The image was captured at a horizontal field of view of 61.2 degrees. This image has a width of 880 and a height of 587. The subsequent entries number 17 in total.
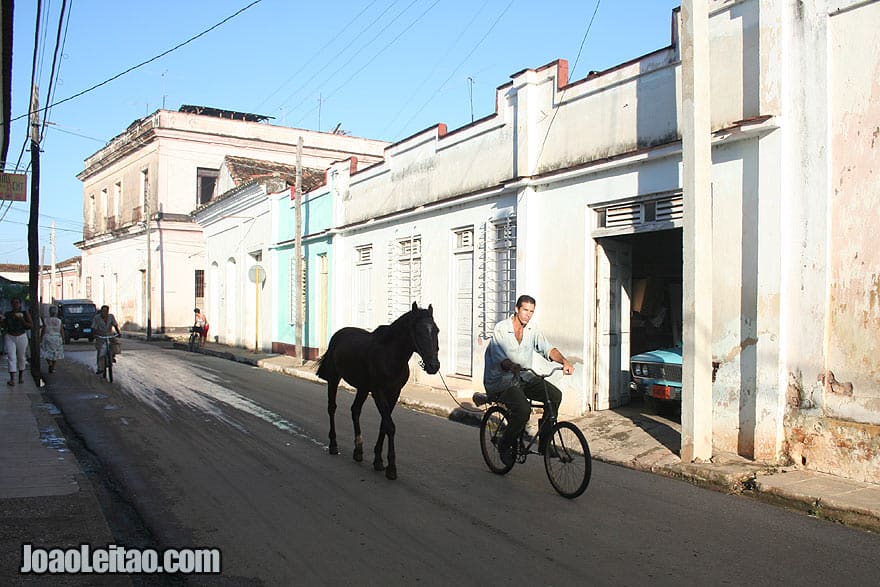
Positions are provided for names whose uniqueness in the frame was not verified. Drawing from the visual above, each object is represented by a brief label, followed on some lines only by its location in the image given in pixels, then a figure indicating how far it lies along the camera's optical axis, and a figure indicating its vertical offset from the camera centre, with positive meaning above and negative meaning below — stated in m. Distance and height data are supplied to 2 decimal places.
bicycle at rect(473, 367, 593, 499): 6.91 -1.49
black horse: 7.73 -0.72
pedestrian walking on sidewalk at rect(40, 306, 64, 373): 18.55 -1.14
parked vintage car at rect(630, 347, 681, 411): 9.95 -1.07
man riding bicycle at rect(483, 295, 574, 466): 7.50 -0.70
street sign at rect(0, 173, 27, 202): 15.12 +2.25
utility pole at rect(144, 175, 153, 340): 37.62 +0.69
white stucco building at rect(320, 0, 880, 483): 8.05 +1.01
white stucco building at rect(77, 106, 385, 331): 42.62 +6.63
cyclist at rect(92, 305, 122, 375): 17.34 -0.72
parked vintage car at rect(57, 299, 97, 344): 34.53 -1.07
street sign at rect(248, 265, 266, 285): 25.45 +0.79
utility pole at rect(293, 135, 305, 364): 22.38 +0.93
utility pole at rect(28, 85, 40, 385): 17.00 +1.54
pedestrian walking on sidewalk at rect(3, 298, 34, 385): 16.25 -0.88
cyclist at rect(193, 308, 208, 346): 31.67 -1.28
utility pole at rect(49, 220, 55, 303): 62.12 +3.58
